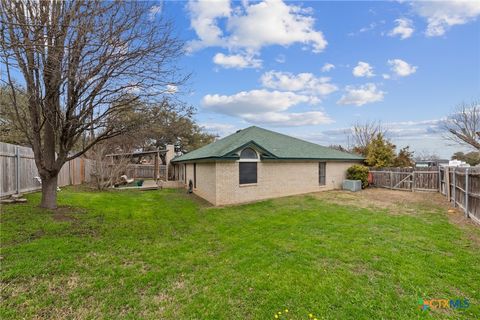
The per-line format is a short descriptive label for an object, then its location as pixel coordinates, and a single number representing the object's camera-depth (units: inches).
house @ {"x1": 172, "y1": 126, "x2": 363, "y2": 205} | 448.8
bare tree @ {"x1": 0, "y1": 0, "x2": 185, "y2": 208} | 221.6
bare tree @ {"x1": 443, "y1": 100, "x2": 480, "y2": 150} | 965.7
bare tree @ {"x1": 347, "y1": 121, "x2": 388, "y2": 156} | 1275.8
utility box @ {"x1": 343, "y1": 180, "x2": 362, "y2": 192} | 637.9
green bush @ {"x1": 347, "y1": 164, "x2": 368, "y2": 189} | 666.8
